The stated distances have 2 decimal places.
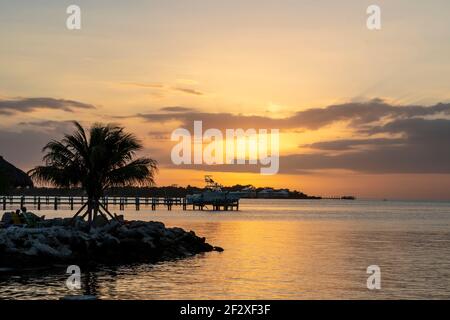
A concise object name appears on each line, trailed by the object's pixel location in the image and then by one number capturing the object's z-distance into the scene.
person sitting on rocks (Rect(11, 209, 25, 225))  32.41
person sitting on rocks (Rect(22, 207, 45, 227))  32.03
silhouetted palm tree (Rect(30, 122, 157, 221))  33.84
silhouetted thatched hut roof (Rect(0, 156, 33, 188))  43.12
